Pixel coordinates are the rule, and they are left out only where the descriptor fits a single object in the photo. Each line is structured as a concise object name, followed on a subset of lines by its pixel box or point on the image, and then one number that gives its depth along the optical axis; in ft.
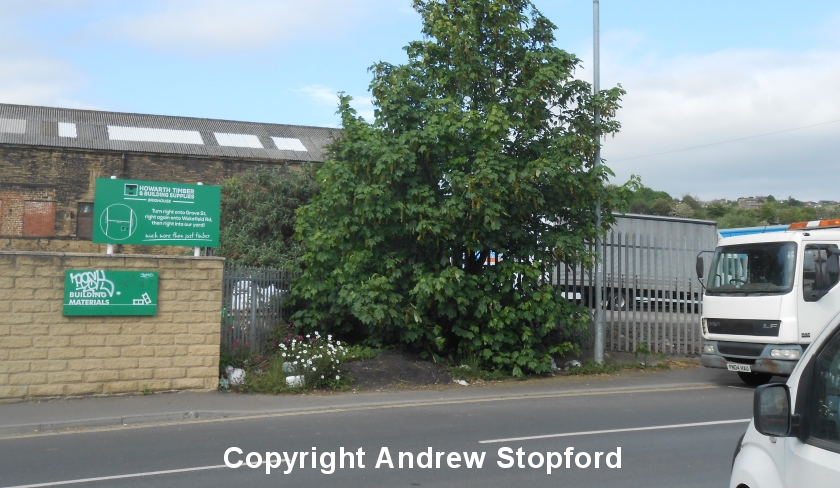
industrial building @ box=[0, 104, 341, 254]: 95.81
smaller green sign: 38.65
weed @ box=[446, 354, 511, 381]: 45.73
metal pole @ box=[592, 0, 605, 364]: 49.34
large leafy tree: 43.21
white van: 9.73
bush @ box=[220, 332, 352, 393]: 41.24
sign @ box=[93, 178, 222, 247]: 39.72
